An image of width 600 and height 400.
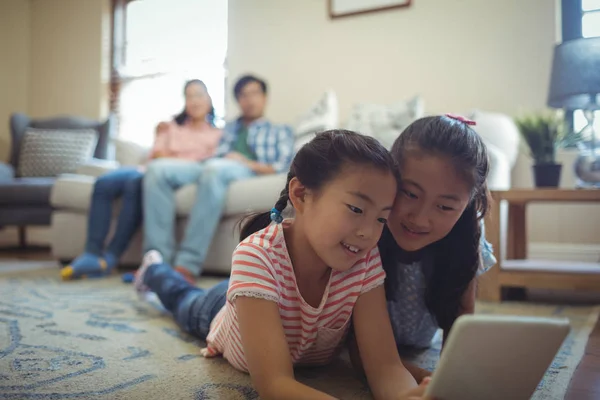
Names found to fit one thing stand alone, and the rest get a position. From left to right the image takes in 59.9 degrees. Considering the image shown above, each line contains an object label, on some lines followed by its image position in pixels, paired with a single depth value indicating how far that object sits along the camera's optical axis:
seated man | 2.08
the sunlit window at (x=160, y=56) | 2.87
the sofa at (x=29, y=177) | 3.06
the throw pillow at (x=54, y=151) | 3.40
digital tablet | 0.50
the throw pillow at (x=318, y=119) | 2.51
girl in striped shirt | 0.72
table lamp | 1.87
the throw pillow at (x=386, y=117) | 2.32
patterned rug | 0.80
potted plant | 1.88
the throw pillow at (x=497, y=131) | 2.25
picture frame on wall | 2.82
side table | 1.66
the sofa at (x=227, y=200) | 2.12
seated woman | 2.19
